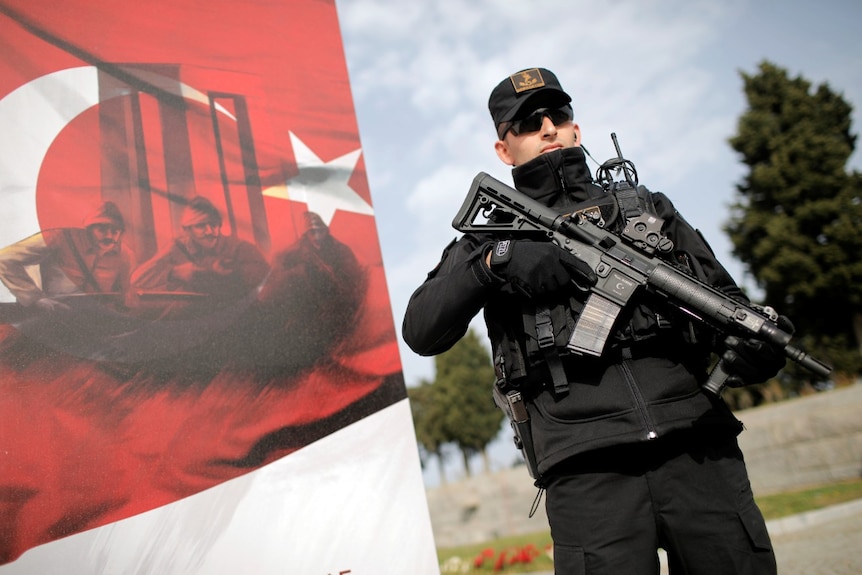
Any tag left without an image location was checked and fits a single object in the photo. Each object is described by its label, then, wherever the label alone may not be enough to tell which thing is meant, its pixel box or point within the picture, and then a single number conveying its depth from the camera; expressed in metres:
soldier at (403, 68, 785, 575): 1.85
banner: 2.54
